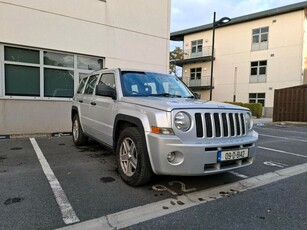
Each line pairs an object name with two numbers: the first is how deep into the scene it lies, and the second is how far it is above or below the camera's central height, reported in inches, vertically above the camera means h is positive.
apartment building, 877.2 +190.7
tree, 1234.0 +227.5
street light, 472.4 +154.4
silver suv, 126.3 -17.1
